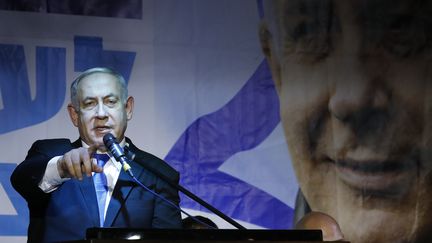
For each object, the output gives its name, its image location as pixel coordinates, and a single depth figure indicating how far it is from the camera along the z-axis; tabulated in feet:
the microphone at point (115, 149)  13.92
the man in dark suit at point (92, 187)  18.03
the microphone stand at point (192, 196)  14.28
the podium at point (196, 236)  10.61
